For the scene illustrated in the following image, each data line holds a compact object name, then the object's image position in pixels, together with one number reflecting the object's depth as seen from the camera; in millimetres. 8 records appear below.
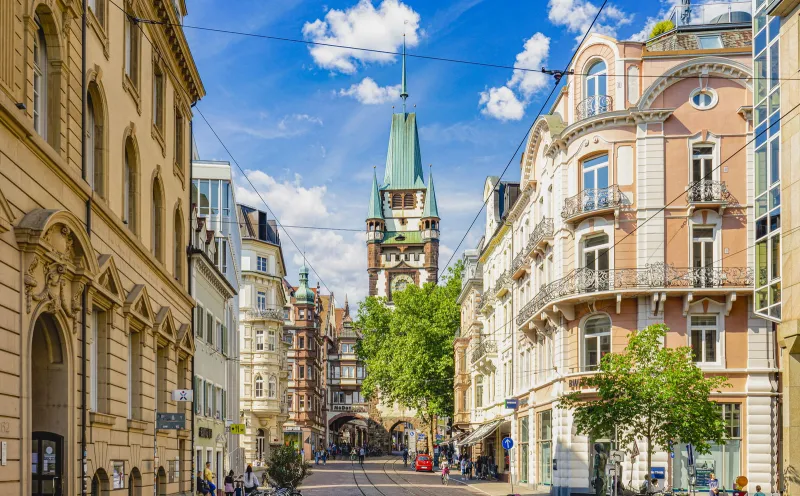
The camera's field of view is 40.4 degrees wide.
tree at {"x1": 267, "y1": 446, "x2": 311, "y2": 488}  35250
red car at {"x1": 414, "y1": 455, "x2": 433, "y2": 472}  75000
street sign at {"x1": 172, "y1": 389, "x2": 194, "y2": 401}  27391
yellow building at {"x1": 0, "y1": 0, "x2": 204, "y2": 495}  15148
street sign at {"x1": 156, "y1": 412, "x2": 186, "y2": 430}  25312
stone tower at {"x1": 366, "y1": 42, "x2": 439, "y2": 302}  151000
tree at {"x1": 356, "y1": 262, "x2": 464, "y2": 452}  83375
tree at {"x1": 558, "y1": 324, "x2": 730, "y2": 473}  31781
